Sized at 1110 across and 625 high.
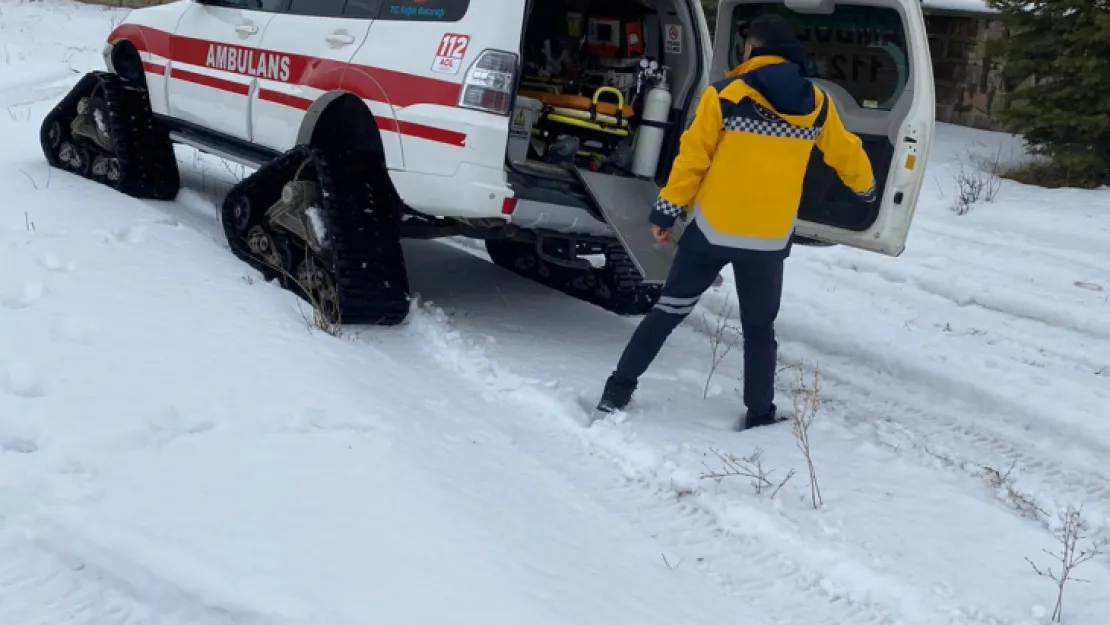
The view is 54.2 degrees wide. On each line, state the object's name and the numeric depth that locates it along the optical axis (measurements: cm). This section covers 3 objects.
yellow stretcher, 564
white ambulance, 497
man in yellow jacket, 431
